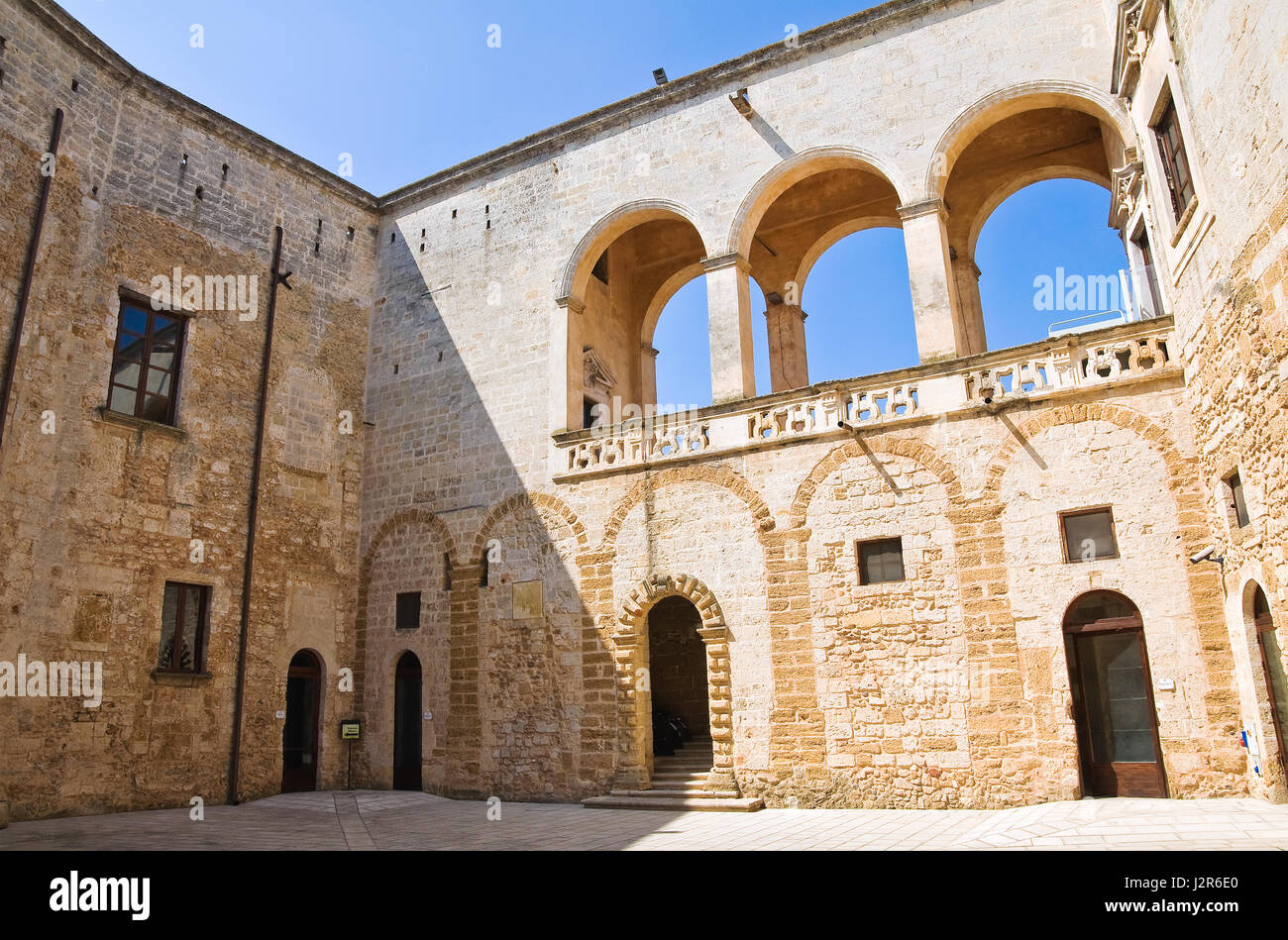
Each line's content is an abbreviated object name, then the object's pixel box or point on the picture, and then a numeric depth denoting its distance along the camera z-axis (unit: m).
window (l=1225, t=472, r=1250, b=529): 7.68
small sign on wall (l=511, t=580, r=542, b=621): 12.19
